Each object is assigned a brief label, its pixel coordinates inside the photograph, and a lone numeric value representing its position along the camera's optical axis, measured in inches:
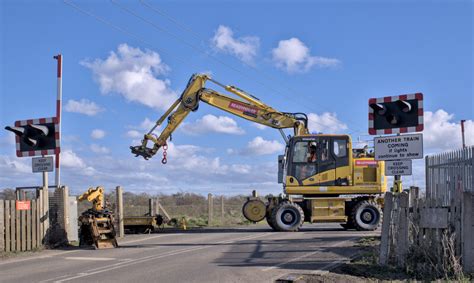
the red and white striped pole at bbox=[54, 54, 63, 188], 727.1
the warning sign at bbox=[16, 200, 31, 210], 670.5
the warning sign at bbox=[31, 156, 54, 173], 697.6
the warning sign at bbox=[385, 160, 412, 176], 480.4
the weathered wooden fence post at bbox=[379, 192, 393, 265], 459.2
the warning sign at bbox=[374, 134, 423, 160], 473.1
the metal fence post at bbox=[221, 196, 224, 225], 1266.0
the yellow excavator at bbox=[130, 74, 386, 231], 895.1
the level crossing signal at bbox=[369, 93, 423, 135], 481.7
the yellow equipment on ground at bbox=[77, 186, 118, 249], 693.9
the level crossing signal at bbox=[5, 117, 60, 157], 689.0
